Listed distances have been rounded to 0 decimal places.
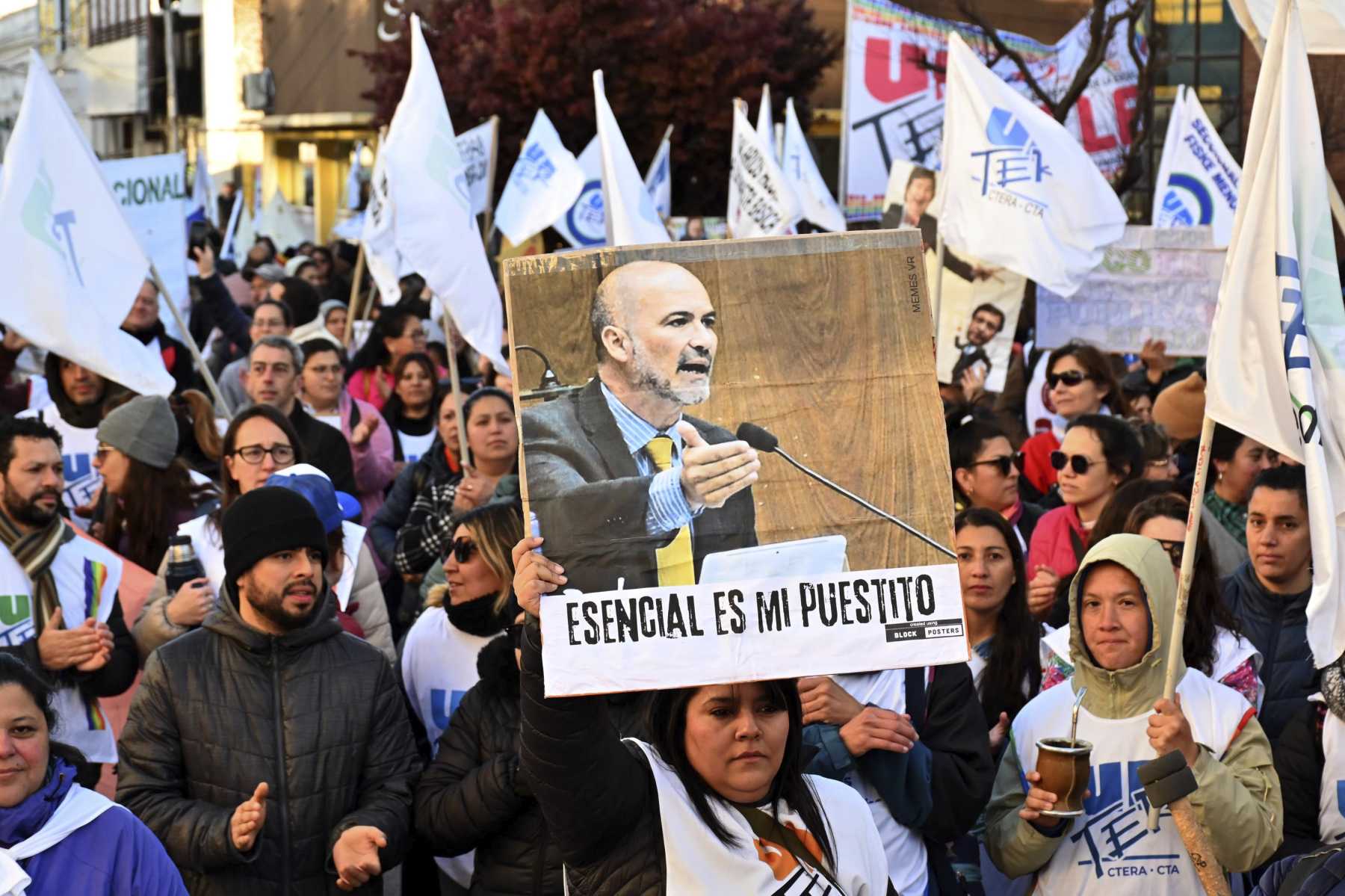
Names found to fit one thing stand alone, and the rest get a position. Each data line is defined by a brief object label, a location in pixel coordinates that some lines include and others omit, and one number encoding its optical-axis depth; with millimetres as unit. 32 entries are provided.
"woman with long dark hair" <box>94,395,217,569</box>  6555
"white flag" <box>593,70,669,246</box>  8023
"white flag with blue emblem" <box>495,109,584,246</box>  12406
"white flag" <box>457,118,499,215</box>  13172
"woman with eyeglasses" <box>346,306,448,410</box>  10609
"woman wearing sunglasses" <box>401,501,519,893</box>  4426
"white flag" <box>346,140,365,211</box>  22344
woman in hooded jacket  4203
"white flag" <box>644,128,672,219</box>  16378
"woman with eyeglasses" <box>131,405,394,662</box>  5367
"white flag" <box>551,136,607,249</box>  14594
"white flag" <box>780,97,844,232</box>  15227
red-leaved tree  30219
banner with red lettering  20141
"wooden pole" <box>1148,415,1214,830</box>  4230
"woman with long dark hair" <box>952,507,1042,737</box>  5207
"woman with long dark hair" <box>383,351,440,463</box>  9461
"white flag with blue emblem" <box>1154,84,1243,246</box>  12359
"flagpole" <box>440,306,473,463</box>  7434
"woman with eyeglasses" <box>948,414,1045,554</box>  6715
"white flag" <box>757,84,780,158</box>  13923
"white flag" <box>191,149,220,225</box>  18812
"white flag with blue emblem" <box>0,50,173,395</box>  6652
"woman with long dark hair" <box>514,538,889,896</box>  3248
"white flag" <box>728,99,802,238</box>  12570
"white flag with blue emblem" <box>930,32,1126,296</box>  9070
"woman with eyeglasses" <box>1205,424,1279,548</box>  6723
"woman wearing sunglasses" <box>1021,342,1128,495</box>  8102
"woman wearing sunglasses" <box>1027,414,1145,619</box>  6449
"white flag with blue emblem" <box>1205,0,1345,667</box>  4281
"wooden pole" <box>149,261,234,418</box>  7551
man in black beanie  4363
